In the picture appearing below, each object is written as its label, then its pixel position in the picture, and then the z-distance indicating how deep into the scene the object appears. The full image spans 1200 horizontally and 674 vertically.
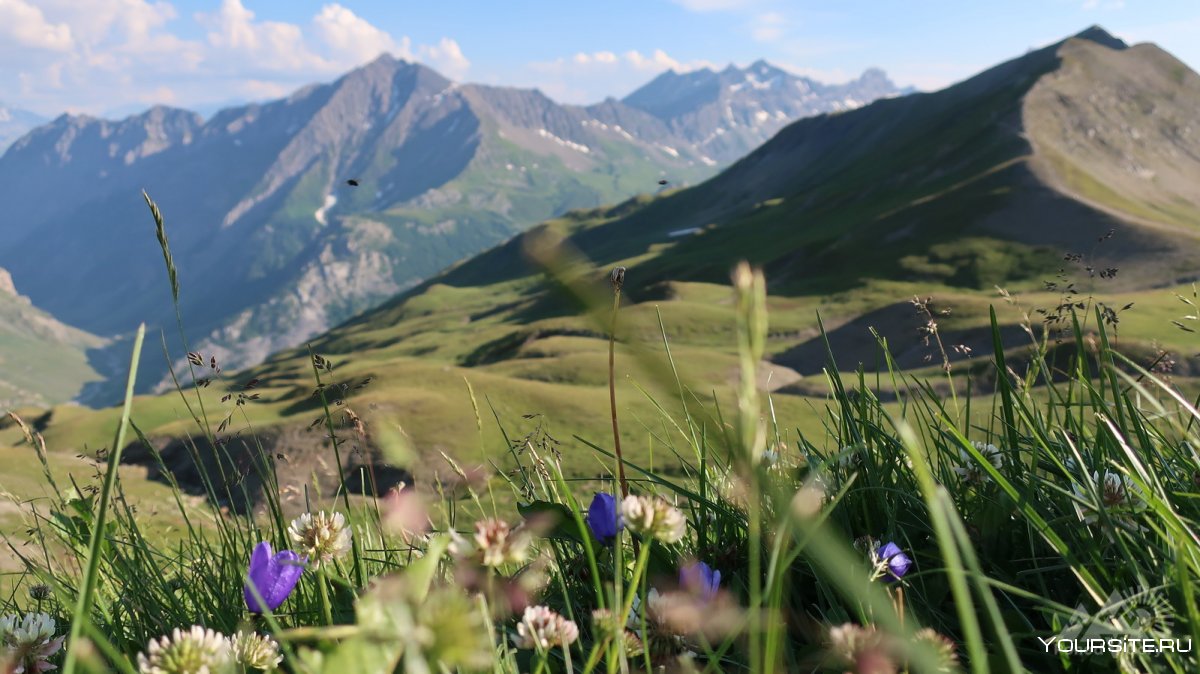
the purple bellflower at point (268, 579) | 0.33
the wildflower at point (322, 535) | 0.36
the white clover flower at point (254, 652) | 0.31
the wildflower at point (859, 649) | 0.27
